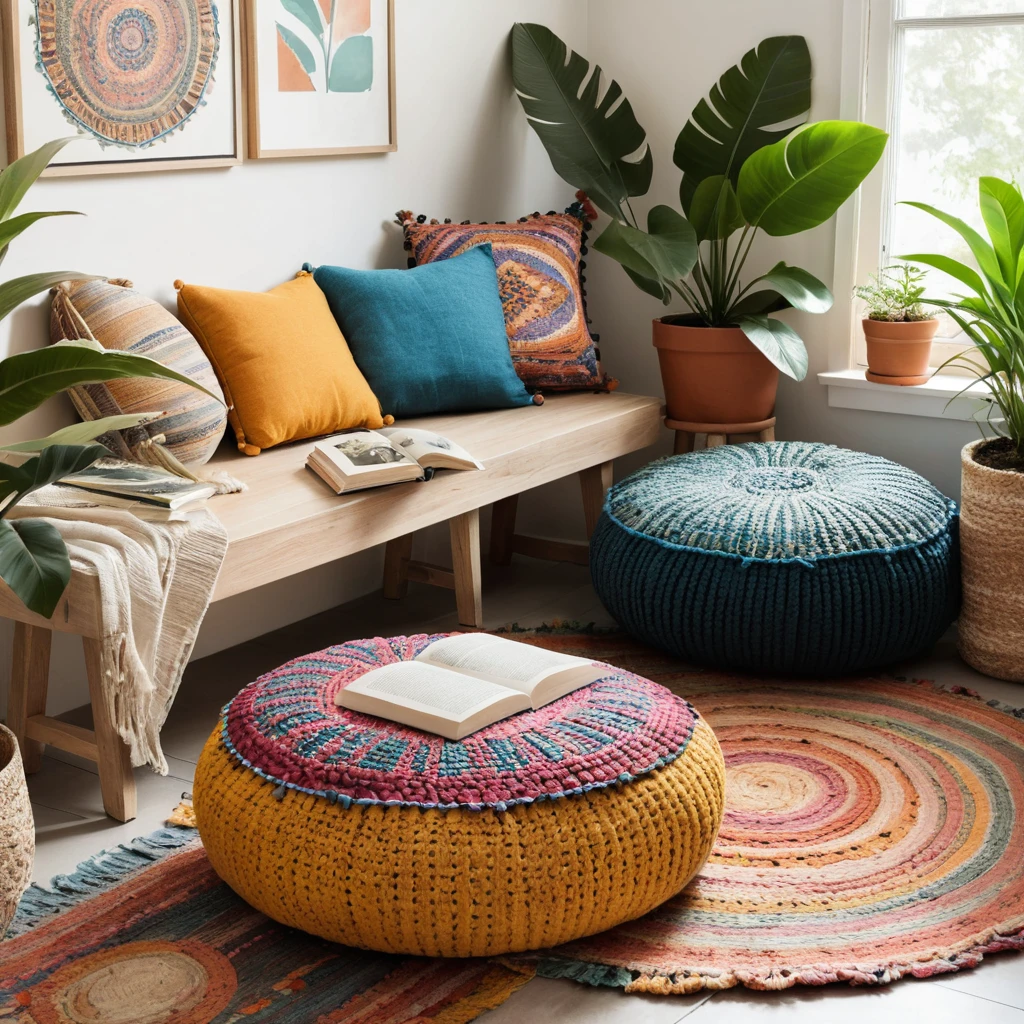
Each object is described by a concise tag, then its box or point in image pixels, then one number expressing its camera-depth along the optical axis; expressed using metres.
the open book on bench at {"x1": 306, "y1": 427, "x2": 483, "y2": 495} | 2.73
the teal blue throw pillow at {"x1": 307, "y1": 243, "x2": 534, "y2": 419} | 3.20
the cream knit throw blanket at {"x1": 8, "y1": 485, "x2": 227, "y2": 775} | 2.21
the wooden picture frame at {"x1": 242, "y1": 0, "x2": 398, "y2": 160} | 2.96
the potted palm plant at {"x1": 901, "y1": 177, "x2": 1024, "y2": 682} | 2.81
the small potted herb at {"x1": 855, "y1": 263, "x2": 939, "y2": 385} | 3.45
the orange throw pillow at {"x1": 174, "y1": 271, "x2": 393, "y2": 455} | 2.86
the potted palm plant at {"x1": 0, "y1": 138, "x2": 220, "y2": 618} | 1.85
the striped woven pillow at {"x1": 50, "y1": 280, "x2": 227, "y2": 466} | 2.61
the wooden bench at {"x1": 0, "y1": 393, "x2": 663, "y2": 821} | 2.35
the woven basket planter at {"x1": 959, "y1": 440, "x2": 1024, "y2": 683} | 2.84
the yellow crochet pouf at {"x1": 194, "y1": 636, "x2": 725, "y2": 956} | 1.81
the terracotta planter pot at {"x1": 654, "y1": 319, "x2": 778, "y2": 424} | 3.51
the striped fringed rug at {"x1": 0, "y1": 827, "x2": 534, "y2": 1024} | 1.80
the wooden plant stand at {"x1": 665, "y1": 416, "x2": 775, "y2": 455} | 3.59
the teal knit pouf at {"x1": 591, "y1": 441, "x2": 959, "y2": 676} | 2.78
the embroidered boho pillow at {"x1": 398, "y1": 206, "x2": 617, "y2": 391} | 3.50
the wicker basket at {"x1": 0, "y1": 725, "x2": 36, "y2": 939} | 1.81
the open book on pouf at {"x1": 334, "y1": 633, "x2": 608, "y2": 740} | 1.97
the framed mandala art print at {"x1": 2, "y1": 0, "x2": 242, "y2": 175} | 2.52
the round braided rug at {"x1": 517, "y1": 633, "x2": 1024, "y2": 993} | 1.92
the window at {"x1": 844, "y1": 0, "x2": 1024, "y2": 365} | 3.37
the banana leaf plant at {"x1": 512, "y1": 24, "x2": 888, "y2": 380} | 3.27
